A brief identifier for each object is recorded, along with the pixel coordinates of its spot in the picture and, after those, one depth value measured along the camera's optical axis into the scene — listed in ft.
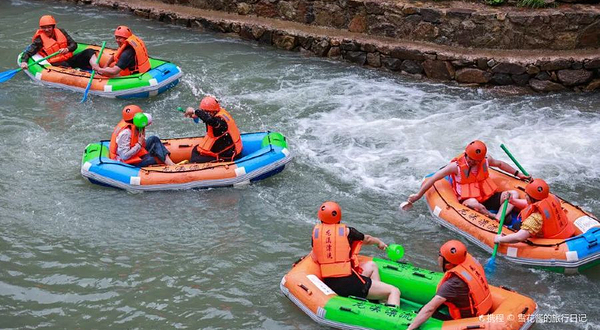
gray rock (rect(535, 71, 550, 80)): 42.98
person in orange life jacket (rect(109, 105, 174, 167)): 33.58
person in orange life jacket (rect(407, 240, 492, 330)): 23.18
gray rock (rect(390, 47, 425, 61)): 45.24
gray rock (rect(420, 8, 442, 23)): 44.93
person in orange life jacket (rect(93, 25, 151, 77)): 42.42
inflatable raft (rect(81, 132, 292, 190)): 33.27
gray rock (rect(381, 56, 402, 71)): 46.39
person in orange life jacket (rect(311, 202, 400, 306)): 25.25
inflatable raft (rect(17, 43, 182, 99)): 42.75
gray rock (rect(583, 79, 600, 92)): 43.19
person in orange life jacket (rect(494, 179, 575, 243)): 27.50
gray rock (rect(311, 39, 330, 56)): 48.55
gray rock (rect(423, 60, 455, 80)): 44.70
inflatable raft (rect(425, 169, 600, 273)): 27.45
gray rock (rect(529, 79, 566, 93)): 43.19
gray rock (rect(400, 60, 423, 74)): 45.78
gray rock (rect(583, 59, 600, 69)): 42.32
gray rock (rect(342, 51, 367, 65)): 47.62
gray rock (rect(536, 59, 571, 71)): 42.45
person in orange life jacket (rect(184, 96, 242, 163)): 33.50
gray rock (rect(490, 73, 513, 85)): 43.50
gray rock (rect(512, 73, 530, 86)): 43.19
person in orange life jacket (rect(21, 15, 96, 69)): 44.68
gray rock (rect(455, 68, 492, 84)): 43.86
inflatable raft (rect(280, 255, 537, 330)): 23.16
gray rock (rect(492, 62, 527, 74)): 42.88
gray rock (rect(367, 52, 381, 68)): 47.06
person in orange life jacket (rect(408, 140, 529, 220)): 30.83
